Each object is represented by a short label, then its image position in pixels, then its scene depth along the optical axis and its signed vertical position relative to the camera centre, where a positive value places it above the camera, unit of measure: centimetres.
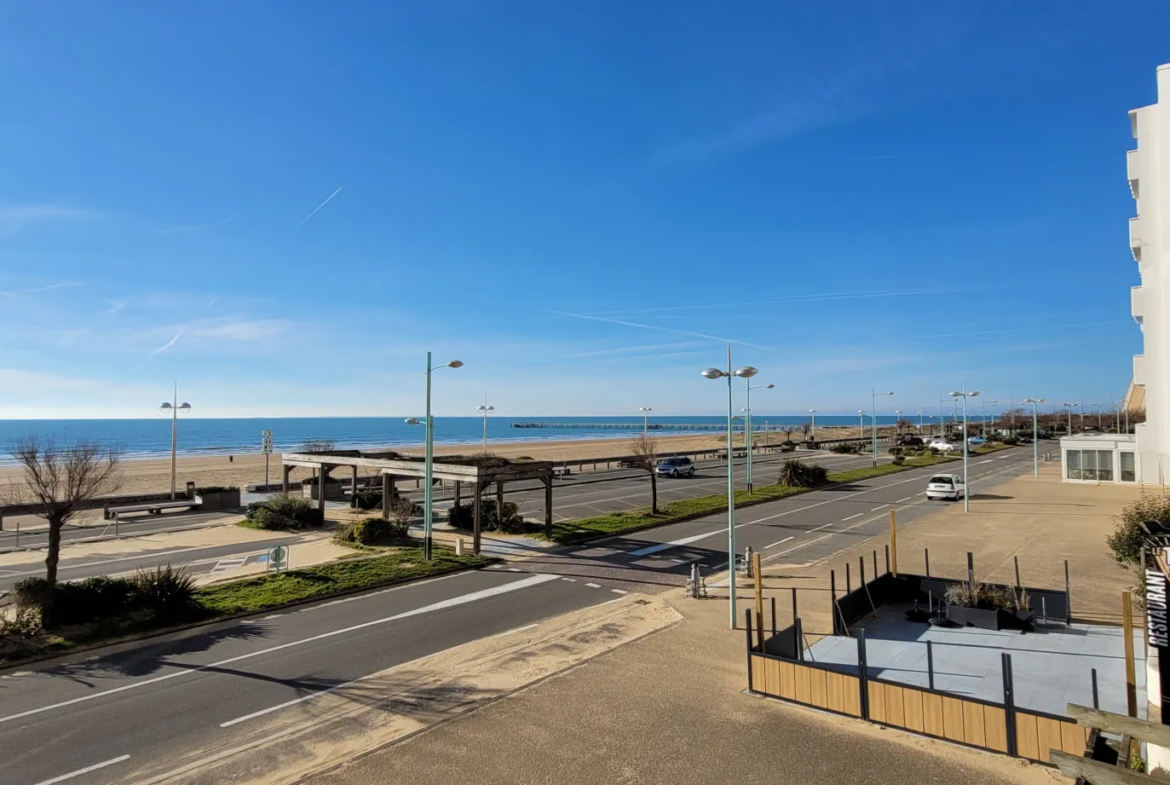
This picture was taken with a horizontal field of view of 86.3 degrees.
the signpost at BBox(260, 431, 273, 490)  4328 -131
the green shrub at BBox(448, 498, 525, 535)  2794 -446
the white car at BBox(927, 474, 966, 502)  3769 -423
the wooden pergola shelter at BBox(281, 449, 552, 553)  2408 -207
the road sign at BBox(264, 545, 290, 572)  1940 -428
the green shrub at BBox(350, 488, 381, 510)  3597 -456
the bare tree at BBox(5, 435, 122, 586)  1521 -145
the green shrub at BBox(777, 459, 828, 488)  4472 -411
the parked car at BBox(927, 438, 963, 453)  8050 -373
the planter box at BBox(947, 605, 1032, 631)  1435 -467
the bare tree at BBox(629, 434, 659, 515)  3206 -219
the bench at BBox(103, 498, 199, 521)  3372 -470
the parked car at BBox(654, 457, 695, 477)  5372 -418
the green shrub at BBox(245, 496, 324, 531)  2964 -446
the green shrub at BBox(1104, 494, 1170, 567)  1644 -298
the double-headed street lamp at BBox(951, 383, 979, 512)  3208 +114
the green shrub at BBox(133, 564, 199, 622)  1523 -424
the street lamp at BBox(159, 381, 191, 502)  3684 +95
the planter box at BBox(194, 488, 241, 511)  3675 -460
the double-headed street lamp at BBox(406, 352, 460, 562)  2170 -285
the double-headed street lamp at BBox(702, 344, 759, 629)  1488 +104
